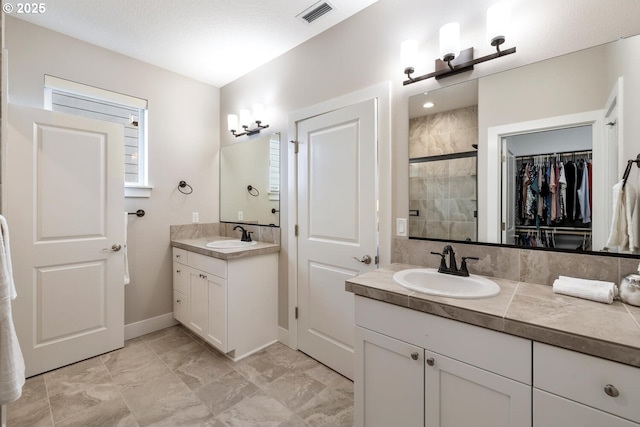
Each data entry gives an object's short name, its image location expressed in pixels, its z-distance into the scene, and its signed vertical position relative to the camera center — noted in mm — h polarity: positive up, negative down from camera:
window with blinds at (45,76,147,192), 2328 +963
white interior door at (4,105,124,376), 2002 -158
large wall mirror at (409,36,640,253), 1194 +317
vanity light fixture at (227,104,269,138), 2660 +947
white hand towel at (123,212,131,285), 2453 -431
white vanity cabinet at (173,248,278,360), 2225 -755
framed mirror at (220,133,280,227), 2658 +343
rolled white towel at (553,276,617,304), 1079 -308
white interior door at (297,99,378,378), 1950 -60
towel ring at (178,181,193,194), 2963 +305
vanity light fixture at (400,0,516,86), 1344 +894
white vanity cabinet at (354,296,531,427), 988 -653
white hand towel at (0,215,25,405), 981 -473
